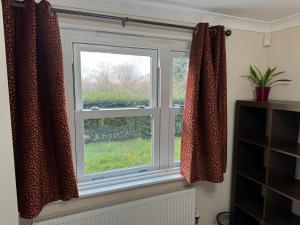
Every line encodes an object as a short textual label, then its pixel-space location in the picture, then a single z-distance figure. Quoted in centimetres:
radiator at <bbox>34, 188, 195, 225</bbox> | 165
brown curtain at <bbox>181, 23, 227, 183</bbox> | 181
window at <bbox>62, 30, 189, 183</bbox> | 170
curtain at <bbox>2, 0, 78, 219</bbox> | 131
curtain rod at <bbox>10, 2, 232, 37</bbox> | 129
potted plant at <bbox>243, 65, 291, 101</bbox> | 207
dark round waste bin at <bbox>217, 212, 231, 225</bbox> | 225
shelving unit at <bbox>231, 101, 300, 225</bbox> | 186
